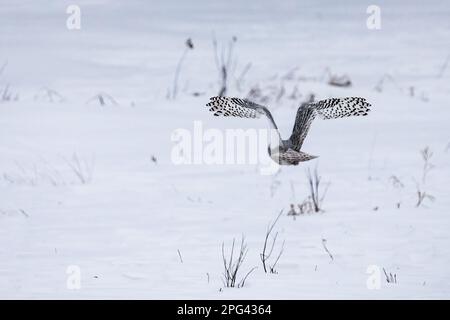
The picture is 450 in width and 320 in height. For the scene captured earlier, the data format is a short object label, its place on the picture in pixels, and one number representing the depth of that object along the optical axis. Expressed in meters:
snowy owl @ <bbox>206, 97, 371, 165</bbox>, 8.77
